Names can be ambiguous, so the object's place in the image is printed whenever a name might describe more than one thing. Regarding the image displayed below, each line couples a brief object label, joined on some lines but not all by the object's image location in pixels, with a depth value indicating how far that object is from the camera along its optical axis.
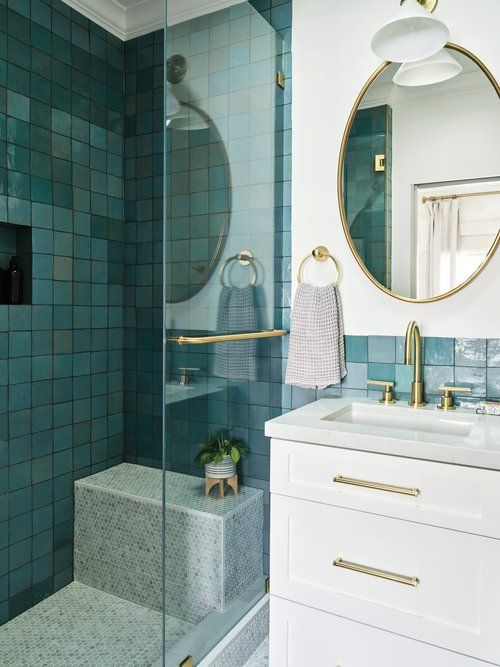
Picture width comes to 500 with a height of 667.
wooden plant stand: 1.55
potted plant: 1.53
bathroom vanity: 1.17
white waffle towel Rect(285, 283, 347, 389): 1.76
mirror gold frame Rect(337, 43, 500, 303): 1.55
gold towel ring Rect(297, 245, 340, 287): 1.82
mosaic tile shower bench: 1.44
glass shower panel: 1.38
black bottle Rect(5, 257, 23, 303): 1.91
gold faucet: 1.62
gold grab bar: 1.37
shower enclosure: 1.44
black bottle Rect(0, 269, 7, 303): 1.90
